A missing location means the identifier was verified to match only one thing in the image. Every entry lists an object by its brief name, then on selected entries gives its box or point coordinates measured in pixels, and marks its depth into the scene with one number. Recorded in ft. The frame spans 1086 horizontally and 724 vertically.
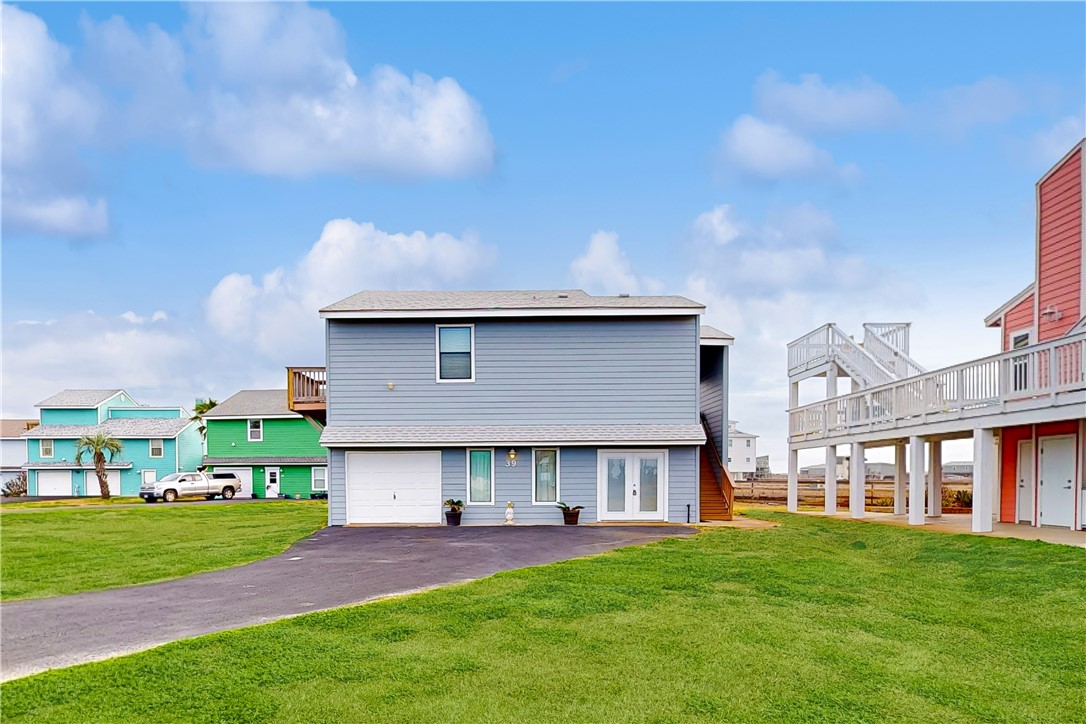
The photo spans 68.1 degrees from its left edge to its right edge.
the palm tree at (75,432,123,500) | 139.54
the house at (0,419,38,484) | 177.37
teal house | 160.25
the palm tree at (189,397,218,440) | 192.52
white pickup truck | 131.44
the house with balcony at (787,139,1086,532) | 50.21
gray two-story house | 67.10
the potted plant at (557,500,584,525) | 65.82
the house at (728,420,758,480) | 197.06
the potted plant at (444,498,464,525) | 65.82
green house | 146.10
